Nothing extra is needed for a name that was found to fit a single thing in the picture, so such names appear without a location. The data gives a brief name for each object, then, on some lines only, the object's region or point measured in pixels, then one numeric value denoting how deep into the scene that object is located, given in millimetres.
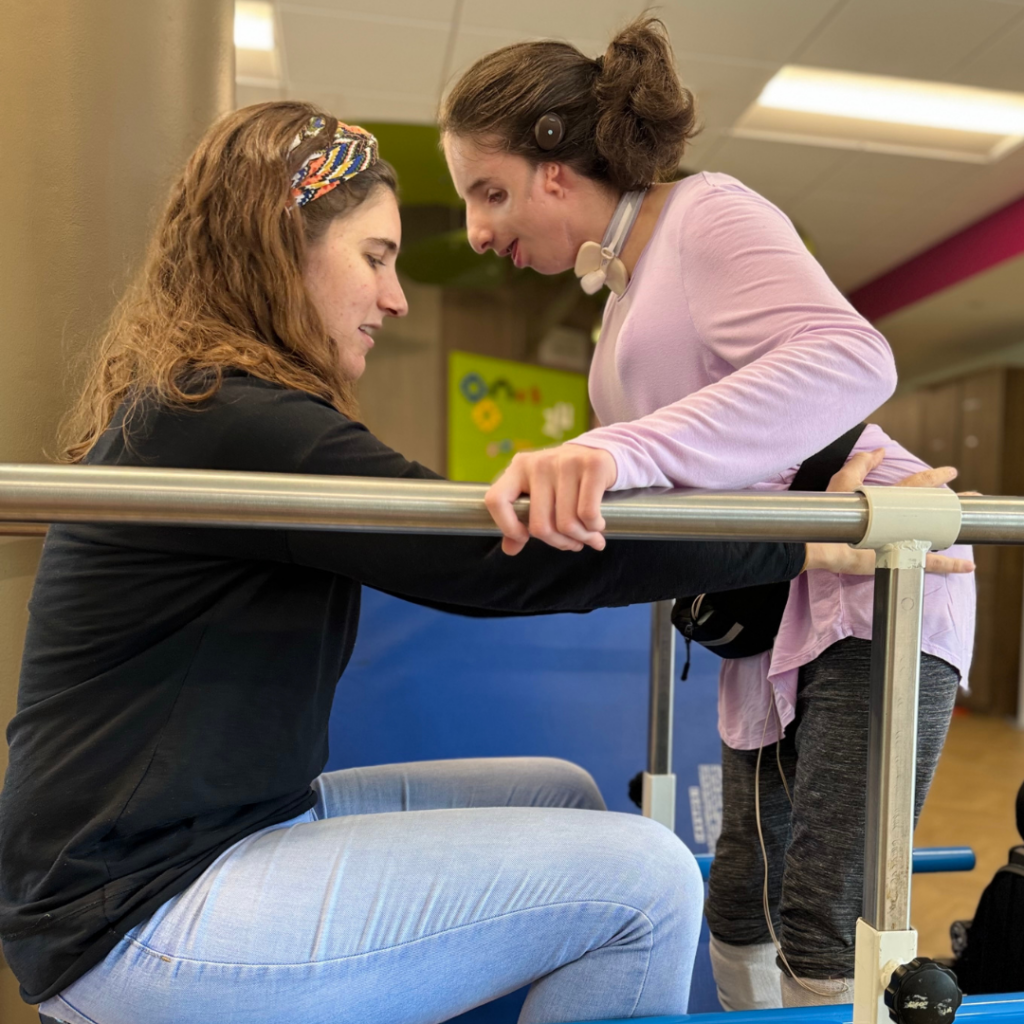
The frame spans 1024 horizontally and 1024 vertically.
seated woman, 697
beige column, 1137
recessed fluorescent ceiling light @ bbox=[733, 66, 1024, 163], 3912
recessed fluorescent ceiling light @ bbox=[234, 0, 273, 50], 3408
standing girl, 766
